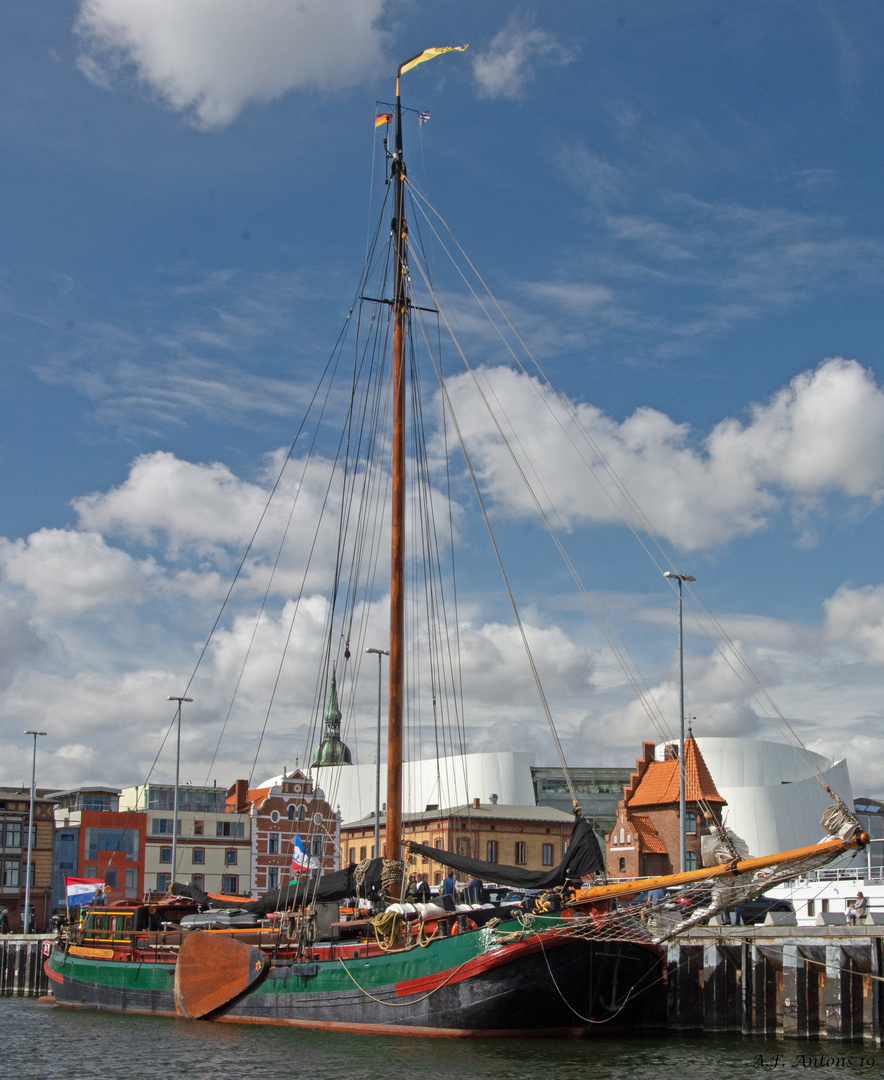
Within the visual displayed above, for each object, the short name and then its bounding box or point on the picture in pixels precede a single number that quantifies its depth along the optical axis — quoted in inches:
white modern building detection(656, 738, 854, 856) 3804.1
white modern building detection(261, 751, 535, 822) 4596.5
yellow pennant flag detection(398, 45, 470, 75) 1296.8
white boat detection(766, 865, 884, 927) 1764.3
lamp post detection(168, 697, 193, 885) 2427.4
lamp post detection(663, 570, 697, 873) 1603.1
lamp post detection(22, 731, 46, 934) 2425.3
